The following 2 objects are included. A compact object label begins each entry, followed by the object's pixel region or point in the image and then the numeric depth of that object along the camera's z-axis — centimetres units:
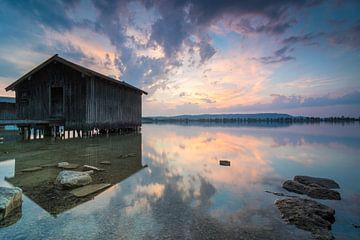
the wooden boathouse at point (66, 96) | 2047
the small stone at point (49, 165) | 936
